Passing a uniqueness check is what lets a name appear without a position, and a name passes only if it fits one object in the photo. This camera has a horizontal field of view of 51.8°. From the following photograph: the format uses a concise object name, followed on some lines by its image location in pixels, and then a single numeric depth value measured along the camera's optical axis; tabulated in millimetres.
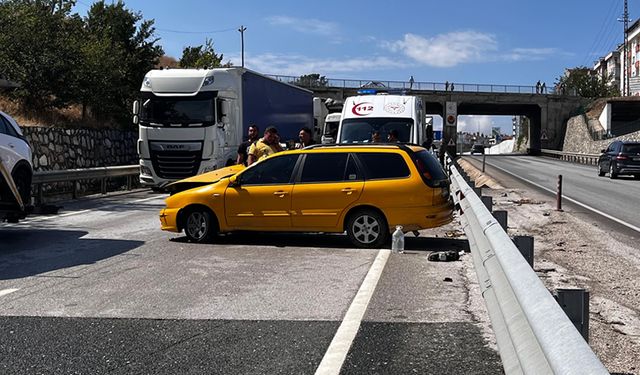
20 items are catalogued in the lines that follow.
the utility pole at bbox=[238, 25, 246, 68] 83875
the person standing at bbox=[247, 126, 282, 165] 13133
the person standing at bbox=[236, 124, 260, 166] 14570
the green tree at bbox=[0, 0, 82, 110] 25672
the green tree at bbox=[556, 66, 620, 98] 90625
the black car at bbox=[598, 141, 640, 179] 28938
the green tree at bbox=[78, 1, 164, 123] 29031
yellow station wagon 9836
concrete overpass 68875
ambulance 19250
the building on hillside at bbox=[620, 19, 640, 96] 92094
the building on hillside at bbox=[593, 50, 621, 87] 104000
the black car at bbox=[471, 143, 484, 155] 66200
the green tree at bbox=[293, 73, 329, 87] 68794
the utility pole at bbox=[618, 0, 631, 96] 85212
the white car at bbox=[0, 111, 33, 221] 10195
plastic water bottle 9562
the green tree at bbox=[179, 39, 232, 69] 45050
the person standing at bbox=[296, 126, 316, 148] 15297
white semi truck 18938
